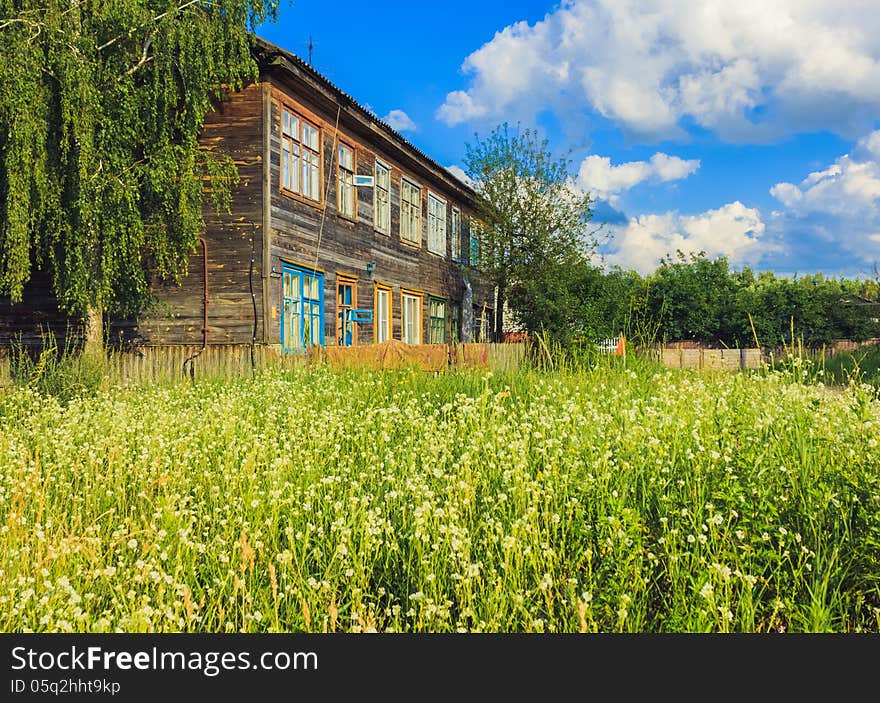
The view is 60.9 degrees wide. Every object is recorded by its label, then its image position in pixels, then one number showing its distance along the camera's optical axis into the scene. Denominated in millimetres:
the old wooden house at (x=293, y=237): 14062
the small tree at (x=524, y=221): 24766
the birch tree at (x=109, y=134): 12453
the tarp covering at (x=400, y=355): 11125
